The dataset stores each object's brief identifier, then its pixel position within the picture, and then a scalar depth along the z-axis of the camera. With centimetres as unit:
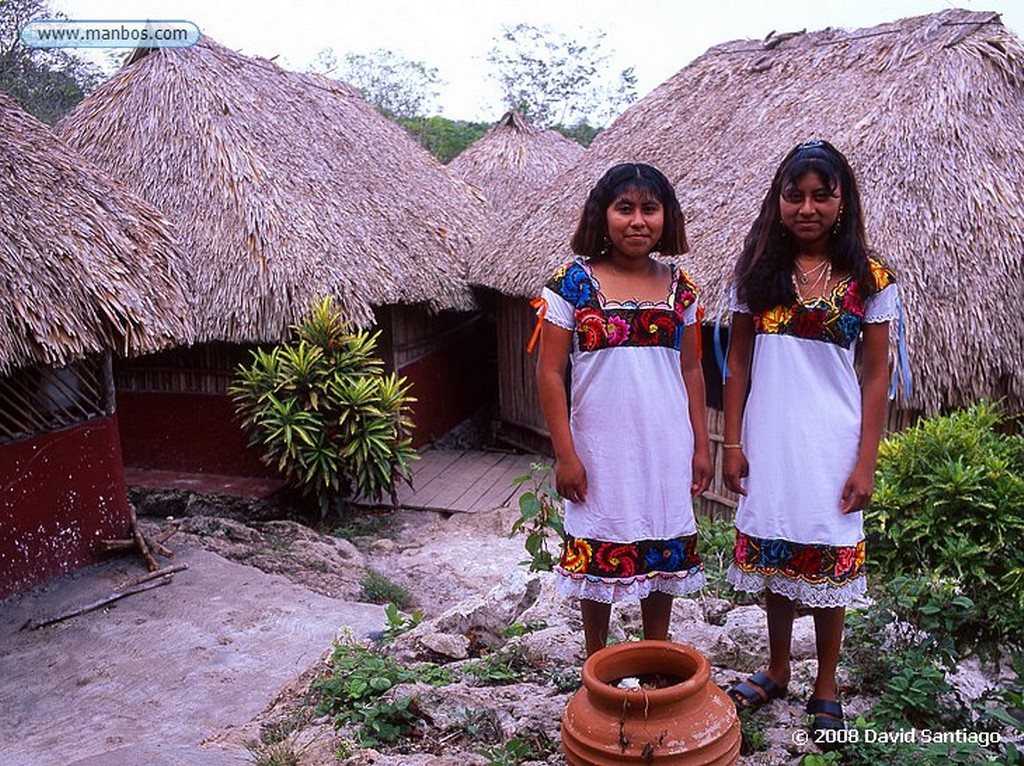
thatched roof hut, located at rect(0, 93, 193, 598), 496
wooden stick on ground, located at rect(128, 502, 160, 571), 561
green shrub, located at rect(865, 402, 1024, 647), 300
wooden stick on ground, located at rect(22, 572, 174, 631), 491
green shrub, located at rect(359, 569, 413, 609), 575
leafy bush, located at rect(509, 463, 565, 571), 338
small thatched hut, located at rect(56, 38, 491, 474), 741
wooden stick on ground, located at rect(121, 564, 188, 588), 543
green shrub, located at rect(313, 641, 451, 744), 276
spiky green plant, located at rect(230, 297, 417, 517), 711
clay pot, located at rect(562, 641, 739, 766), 189
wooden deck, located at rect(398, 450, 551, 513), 787
